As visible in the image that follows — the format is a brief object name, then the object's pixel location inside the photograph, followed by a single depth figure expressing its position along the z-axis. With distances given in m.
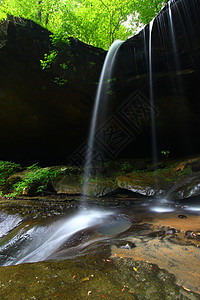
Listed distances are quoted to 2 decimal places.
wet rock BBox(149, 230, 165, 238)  2.17
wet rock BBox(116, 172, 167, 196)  5.14
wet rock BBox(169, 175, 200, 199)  4.46
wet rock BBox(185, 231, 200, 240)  2.05
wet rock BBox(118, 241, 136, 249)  1.80
